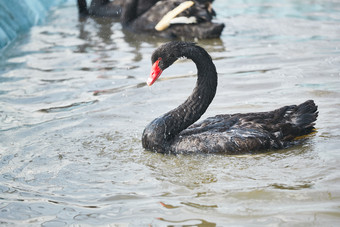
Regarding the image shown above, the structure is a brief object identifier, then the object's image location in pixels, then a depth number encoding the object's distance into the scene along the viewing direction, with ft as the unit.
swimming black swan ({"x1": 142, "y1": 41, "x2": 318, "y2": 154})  30.30
